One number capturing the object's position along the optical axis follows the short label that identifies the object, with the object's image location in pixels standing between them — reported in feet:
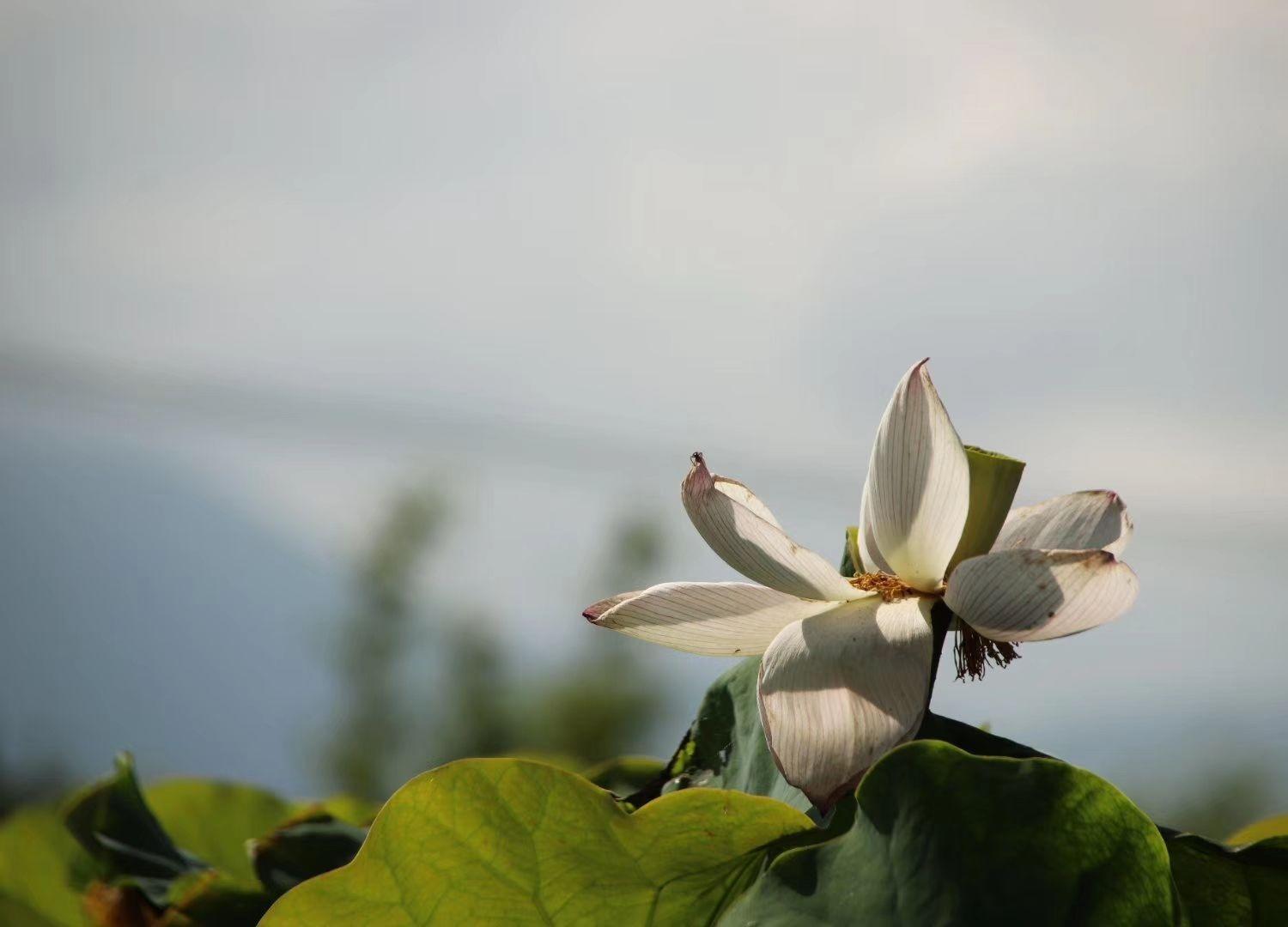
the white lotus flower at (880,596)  8.72
